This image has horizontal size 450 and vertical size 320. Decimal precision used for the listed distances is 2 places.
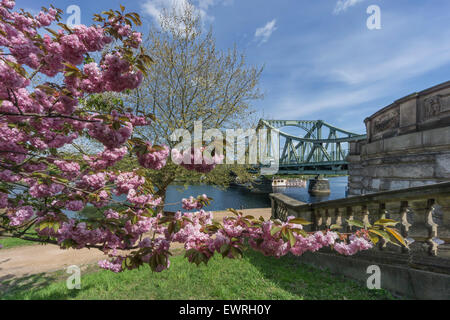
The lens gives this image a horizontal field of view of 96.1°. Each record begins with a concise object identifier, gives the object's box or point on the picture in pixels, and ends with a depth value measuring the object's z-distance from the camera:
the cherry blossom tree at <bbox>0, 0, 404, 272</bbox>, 1.77
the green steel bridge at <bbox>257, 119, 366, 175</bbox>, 27.75
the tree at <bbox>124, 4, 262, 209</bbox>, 8.58
